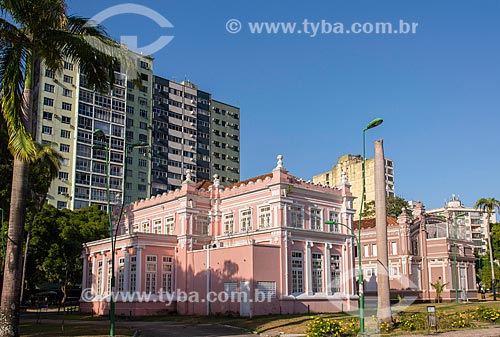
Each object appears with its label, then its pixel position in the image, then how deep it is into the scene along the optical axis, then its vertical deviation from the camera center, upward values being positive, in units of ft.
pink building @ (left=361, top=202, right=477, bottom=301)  204.85 +1.43
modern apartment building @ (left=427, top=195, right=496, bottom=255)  472.44 +37.68
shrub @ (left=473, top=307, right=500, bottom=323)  96.78 -9.32
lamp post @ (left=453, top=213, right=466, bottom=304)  205.93 +9.19
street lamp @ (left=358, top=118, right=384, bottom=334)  74.79 -3.14
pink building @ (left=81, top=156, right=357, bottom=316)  127.34 +2.54
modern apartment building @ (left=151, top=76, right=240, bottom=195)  336.08 +84.46
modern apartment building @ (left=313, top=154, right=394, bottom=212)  388.98 +67.57
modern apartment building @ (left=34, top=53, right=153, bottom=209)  283.38 +70.17
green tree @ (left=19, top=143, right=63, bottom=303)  142.51 +25.14
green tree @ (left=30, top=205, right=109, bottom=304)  171.12 +7.84
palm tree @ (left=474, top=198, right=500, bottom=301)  218.59 +23.37
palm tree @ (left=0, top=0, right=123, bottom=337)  63.72 +26.27
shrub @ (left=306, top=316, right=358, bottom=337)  73.46 -8.79
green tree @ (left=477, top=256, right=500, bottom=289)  231.50 -4.53
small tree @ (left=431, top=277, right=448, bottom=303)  193.93 -8.93
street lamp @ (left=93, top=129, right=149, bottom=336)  79.22 +18.34
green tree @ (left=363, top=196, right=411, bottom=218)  301.43 +31.69
